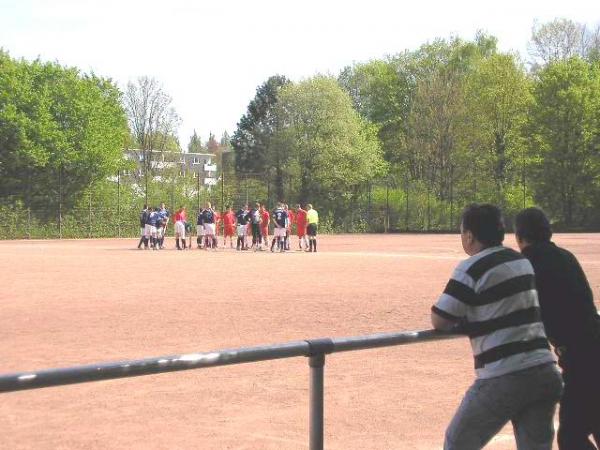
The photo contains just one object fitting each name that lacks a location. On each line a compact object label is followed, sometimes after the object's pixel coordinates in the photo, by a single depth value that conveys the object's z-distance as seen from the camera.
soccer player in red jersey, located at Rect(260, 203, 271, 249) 35.41
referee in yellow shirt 32.91
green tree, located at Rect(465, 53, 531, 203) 60.00
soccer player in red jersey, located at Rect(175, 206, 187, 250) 34.72
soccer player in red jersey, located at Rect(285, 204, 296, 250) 34.54
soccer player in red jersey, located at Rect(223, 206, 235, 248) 38.28
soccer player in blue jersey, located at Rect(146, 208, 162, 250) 34.62
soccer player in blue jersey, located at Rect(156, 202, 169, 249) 34.78
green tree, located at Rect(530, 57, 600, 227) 54.12
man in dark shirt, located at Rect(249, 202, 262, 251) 34.84
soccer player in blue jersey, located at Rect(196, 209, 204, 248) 35.34
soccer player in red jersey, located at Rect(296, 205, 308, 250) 35.00
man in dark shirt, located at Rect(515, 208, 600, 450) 4.13
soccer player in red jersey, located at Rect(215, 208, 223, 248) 51.54
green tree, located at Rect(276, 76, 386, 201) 61.38
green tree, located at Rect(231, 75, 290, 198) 79.86
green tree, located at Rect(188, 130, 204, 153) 161.62
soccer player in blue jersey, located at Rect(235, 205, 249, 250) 34.72
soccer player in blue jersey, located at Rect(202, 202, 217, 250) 35.09
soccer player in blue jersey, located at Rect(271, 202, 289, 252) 33.50
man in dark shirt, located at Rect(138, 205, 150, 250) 35.16
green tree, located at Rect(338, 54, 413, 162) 75.06
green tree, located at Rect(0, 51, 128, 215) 47.19
